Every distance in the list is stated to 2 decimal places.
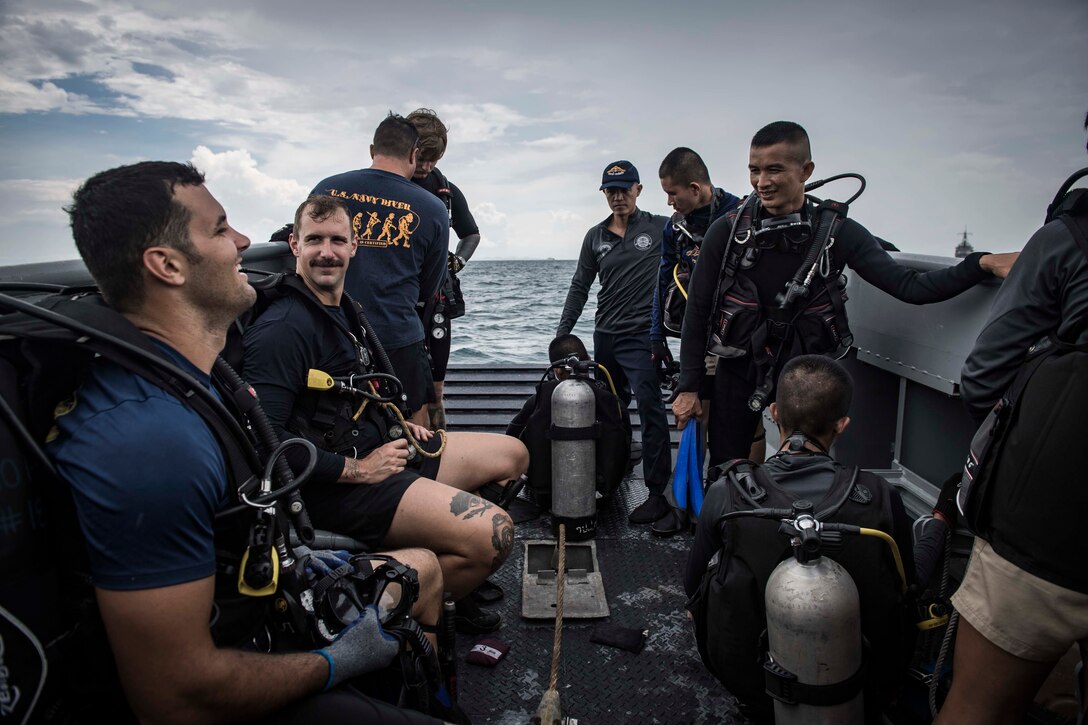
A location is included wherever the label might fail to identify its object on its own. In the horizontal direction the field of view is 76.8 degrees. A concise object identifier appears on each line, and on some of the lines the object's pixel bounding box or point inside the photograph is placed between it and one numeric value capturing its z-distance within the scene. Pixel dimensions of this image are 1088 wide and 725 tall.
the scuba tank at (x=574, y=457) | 3.59
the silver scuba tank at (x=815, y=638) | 1.76
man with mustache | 2.40
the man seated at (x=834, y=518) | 1.96
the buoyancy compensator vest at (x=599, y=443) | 3.84
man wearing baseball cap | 4.40
